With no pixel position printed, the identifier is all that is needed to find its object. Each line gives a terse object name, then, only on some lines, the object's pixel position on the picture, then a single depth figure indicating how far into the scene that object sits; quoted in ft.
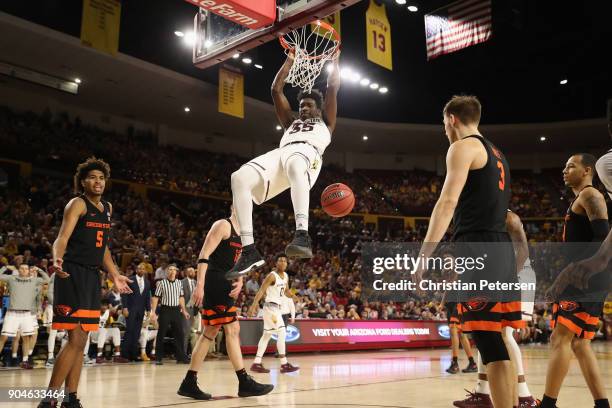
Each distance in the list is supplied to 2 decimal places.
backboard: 20.22
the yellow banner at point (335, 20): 31.98
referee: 37.19
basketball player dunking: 13.93
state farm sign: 19.18
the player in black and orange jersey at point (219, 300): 19.33
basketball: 16.16
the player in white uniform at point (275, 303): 32.83
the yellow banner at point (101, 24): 38.88
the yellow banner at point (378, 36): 39.60
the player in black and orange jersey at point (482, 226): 10.35
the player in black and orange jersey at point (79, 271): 15.33
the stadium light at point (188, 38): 61.86
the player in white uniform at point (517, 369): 17.58
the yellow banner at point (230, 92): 55.36
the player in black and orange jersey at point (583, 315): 14.47
